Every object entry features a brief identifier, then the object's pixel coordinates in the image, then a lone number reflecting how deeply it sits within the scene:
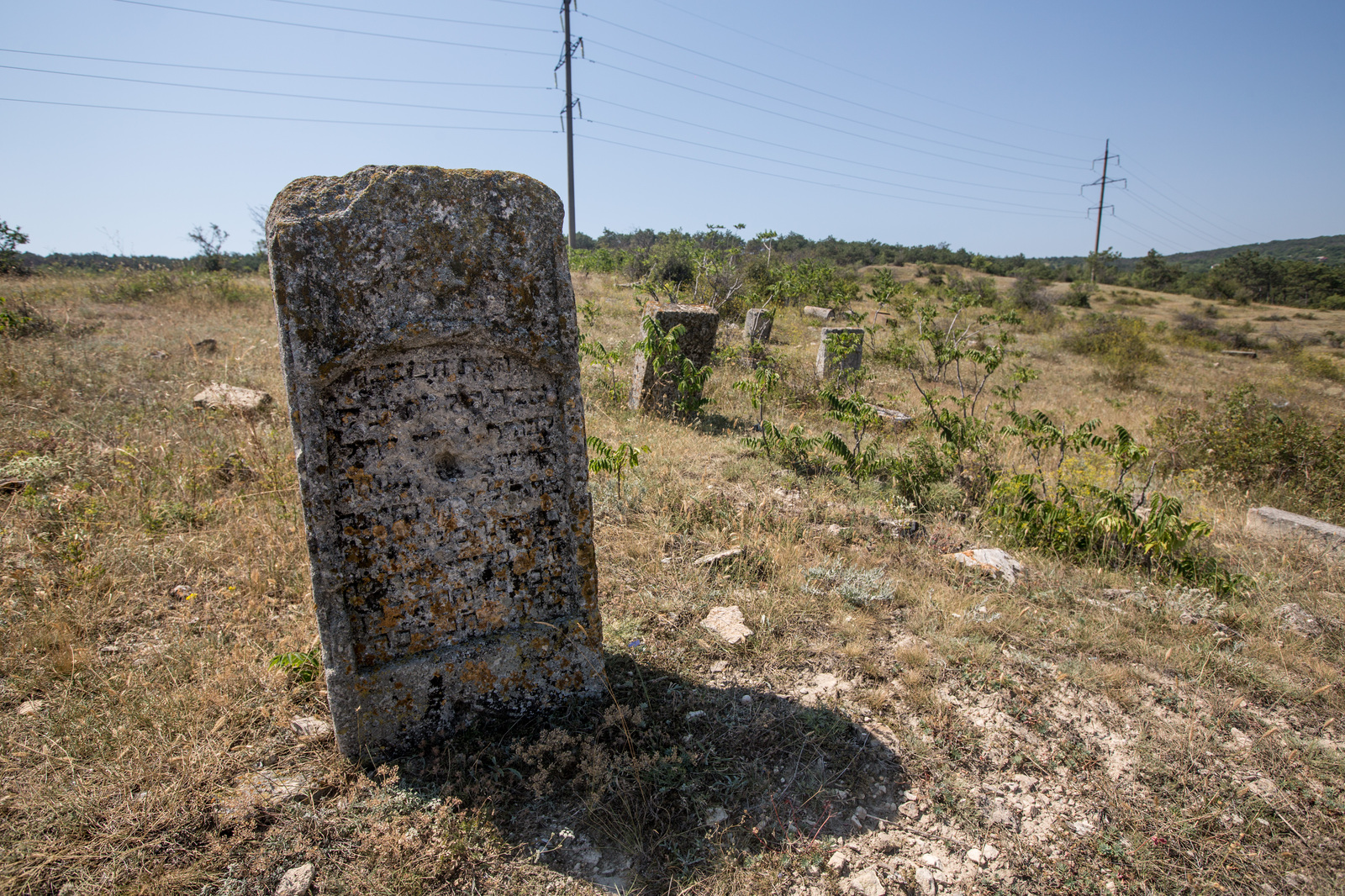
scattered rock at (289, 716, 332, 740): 2.44
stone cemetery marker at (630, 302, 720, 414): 7.09
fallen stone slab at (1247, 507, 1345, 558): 4.58
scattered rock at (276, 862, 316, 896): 1.88
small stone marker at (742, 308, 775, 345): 11.15
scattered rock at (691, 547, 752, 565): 3.81
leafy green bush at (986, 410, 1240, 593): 3.90
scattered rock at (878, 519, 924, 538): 4.47
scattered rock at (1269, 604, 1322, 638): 3.47
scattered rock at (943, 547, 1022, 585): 3.93
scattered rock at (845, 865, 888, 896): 1.97
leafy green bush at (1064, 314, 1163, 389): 11.83
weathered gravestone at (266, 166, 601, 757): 2.03
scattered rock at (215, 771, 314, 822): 2.10
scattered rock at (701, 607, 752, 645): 3.16
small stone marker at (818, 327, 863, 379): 7.03
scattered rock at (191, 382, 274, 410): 5.73
